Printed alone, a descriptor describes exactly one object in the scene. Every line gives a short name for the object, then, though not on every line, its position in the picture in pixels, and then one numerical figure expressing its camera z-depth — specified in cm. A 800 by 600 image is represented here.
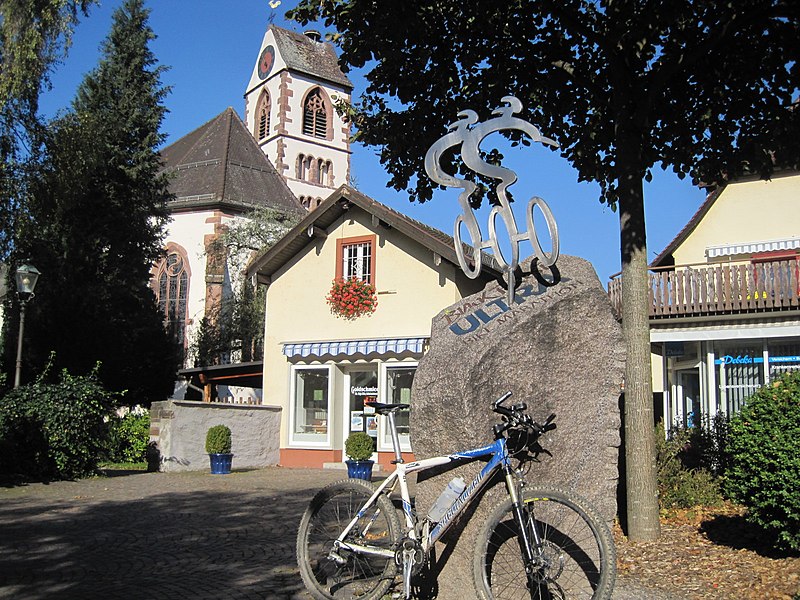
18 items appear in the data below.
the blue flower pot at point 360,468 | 1489
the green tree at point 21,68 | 1672
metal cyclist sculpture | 660
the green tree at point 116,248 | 2572
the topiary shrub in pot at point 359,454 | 1488
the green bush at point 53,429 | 1381
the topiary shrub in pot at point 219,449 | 1645
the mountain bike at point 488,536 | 466
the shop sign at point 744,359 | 1916
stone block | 525
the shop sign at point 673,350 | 2142
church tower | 5734
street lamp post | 1611
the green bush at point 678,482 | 885
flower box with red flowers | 1930
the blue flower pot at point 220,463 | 1649
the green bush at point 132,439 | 2003
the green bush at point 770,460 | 634
